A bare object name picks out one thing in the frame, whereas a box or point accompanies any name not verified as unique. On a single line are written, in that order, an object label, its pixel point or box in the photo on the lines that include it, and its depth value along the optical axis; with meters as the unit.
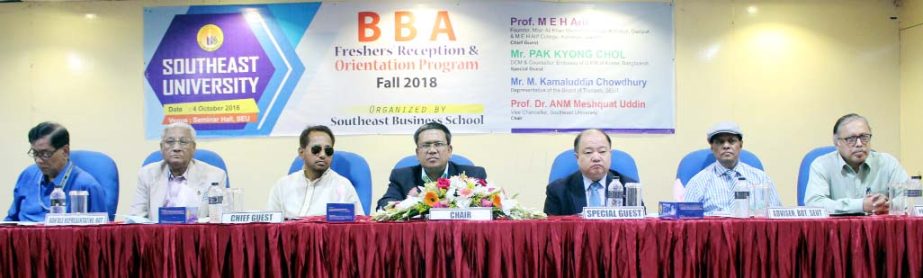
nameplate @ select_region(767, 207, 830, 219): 2.47
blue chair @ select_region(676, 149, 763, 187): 3.84
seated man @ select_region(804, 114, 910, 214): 3.37
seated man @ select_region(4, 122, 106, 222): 3.58
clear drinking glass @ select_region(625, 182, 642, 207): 3.06
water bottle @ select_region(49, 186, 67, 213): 3.03
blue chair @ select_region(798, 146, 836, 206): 3.82
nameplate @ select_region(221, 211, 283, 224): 2.45
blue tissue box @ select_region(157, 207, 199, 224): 2.48
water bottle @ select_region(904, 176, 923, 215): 2.66
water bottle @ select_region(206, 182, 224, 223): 2.75
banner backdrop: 5.00
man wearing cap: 3.57
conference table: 2.34
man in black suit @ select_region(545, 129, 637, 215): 3.40
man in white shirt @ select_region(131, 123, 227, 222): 3.70
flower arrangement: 2.56
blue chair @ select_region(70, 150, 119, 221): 3.79
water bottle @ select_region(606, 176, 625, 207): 3.09
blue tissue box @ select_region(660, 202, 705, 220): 2.50
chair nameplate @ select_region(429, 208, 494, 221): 2.44
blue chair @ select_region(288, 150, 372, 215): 3.79
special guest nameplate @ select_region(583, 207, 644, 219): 2.45
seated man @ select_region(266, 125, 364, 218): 3.60
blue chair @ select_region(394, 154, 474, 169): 3.85
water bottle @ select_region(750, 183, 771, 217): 2.75
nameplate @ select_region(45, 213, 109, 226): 2.49
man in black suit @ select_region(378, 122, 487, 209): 3.68
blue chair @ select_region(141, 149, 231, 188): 3.89
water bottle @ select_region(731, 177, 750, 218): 2.61
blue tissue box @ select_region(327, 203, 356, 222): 2.50
